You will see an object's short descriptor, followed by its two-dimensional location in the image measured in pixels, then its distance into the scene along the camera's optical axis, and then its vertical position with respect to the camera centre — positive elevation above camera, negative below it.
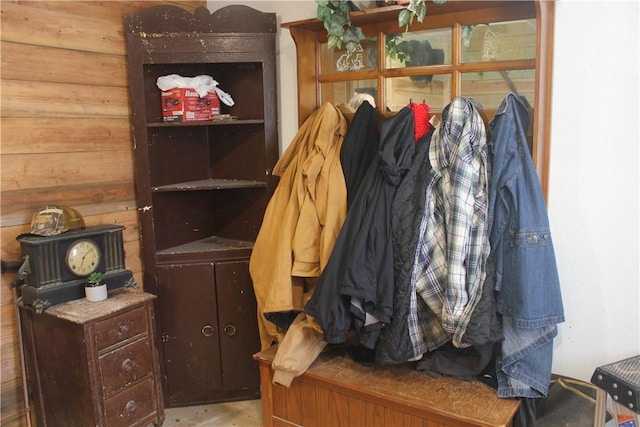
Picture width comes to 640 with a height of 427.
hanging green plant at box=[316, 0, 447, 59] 2.16 +0.49
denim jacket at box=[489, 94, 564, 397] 1.78 -0.39
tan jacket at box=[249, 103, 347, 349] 2.15 -0.27
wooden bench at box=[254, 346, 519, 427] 1.83 -0.87
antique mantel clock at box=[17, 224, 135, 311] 2.13 -0.42
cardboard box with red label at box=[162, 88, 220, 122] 2.58 +0.22
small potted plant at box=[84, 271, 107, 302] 2.23 -0.53
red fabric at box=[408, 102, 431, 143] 2.08 +0.09
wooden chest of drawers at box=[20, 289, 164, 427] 2.12 -0.81
